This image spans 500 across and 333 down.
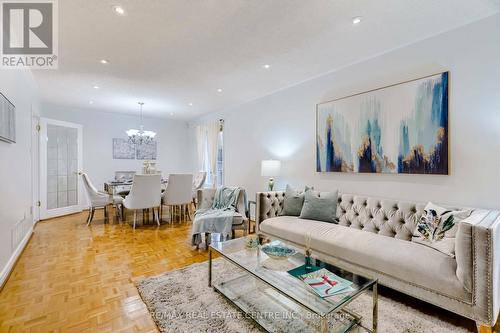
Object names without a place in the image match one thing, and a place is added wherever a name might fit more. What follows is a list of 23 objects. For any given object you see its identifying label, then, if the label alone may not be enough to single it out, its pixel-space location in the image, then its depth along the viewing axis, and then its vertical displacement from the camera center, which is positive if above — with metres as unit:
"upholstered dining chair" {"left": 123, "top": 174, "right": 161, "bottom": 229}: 3.84 -0.48
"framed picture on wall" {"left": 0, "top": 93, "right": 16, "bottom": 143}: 2.19 +0.47
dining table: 4.46 -0.45
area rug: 1.57 -1.12
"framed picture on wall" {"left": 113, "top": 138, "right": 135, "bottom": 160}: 6.00 +0.43
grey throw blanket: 3.00 -0.74
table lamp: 3.71 -0.04
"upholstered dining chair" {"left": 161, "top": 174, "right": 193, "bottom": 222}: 4.22 -0.48
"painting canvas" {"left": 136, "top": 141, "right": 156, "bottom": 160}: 6.37 +0.41
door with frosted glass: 4.49 -0.04
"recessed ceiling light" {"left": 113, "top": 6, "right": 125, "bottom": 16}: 1.90 +1.32
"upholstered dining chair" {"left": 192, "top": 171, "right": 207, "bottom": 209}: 5.35 -0.40
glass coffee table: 1.38 -0.85
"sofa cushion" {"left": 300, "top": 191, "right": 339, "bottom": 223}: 2.75 -0.51
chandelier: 4.92 +0.72
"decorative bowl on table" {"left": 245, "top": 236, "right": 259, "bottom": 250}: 2.15 -0.74
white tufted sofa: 1.46 -0.72
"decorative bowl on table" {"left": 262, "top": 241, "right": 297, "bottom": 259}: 1.90 -0.74
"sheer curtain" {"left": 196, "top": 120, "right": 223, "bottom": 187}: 5.70 +0.47
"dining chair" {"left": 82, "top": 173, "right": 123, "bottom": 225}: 4.12 -0.61
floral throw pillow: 1.83 -0.54
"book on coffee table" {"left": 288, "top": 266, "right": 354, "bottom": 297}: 1.45 -0.79
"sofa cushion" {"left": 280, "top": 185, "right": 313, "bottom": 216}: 3.04 -0.51
